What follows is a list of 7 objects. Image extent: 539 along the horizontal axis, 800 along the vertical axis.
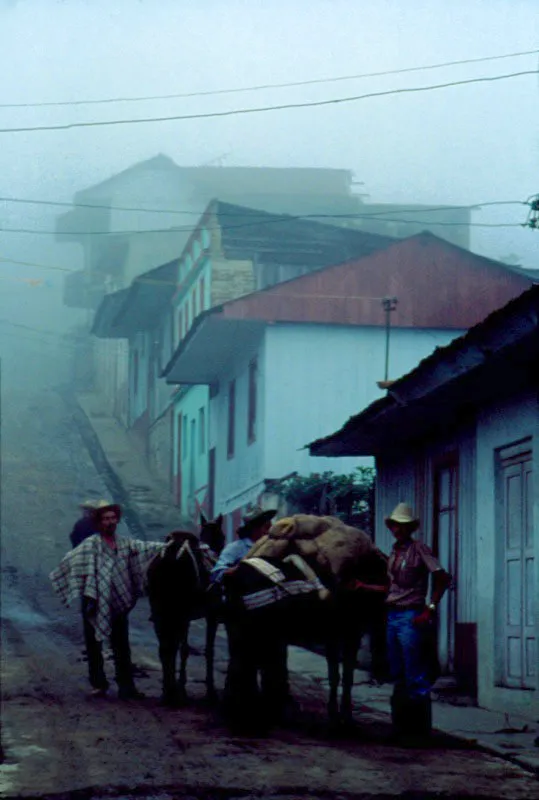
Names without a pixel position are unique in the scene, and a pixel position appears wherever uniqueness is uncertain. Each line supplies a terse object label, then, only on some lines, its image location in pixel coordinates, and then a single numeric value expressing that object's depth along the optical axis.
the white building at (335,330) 29.23
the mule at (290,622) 9.93
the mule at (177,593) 12.19
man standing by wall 10.18
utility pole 25.91
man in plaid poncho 12.73
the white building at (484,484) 12.33
